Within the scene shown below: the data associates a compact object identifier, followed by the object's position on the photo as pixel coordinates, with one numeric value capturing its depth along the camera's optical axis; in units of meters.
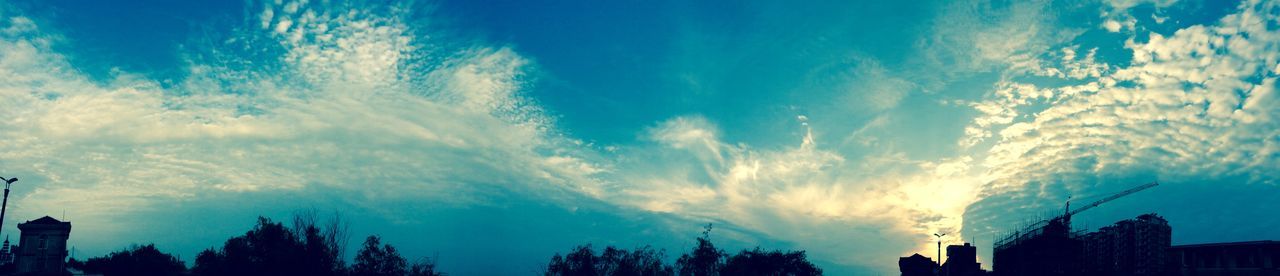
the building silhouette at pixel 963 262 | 125.81
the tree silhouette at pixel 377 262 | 79.44
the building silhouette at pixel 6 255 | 91.94
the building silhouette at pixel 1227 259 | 72.00
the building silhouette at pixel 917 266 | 133.25
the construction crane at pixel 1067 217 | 120.00
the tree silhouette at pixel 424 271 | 81.12
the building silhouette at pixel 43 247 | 86.00
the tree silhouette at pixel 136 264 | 103.56
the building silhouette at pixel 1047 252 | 106.44
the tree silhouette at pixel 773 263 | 113.75
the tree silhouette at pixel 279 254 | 77.31
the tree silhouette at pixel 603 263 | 100.56
